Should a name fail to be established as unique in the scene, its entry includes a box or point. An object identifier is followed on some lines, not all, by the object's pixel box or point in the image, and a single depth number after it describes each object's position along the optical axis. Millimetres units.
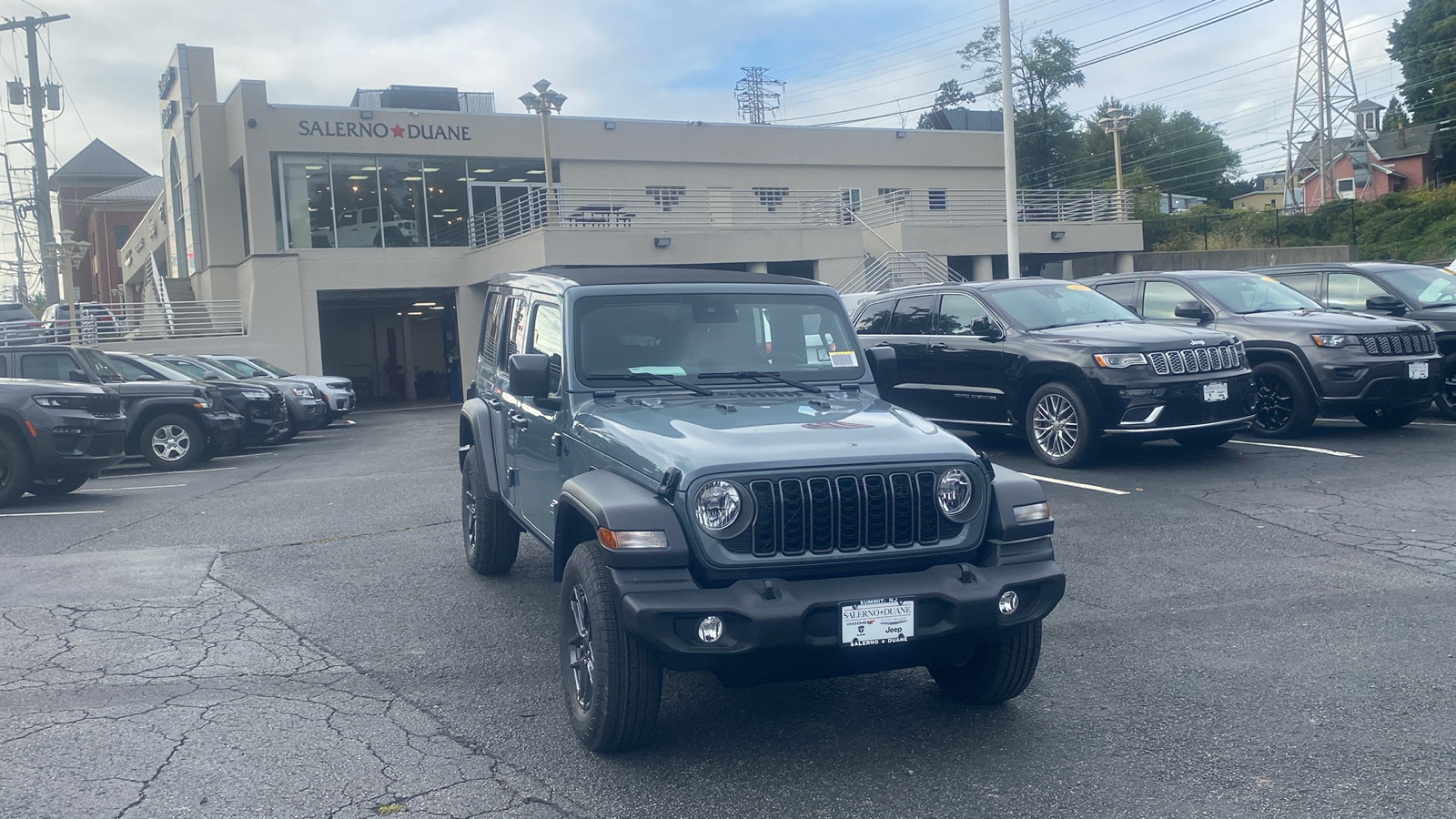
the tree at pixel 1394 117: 62144
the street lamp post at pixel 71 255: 30088
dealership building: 30938
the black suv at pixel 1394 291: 12289
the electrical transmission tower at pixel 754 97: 66812
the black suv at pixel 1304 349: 11070
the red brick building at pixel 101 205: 77375
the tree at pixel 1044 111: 65500
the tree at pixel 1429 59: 51594
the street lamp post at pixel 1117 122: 38562
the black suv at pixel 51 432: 11703
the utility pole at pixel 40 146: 37469
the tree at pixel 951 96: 70125
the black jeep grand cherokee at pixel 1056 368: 10047
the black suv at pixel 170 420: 15492
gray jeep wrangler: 4051
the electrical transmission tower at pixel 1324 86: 42844
